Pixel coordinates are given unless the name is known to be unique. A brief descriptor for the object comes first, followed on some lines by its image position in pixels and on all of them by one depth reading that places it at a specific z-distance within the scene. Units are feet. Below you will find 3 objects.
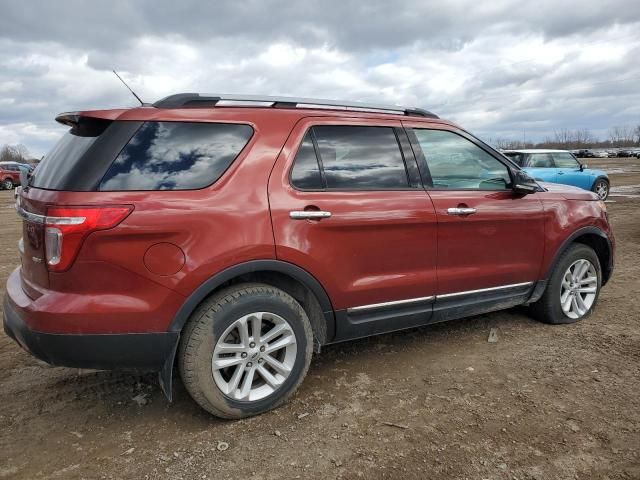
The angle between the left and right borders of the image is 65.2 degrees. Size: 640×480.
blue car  41.39
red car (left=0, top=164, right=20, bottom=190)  90.28
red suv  8.21
